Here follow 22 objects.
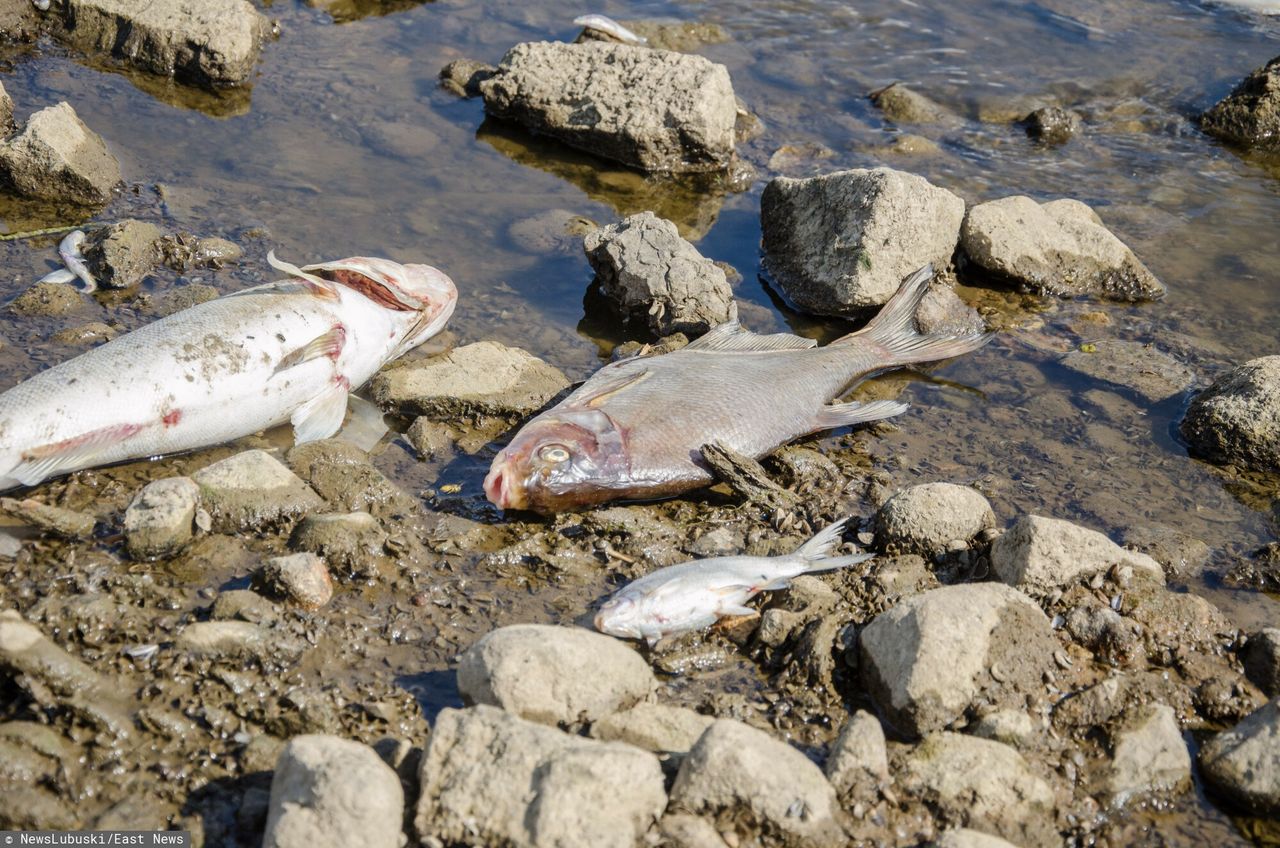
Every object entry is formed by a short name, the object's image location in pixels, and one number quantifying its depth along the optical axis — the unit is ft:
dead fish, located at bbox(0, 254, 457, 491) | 19.13
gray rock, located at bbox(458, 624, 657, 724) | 15.01
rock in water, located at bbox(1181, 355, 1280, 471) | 22.85
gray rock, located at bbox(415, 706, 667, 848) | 13.10
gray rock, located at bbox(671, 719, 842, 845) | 13.91
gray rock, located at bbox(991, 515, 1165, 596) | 18.37
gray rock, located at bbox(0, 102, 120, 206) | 27.78
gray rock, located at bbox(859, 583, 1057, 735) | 16.01
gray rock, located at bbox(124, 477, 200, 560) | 17.92
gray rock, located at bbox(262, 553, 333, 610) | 17.31
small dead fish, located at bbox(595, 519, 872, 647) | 17.28
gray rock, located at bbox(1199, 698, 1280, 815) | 15.39
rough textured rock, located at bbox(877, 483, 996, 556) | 19.77
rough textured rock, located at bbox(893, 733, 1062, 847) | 14.79
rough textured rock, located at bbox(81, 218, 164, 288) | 25.27
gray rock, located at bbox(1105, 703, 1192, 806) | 15.80
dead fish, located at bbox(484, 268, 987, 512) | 20.22
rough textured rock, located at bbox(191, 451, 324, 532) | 18.99
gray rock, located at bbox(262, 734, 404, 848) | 12.82
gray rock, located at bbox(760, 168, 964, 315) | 27.02
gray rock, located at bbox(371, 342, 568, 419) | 22.76
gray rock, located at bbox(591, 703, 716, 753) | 15.10
